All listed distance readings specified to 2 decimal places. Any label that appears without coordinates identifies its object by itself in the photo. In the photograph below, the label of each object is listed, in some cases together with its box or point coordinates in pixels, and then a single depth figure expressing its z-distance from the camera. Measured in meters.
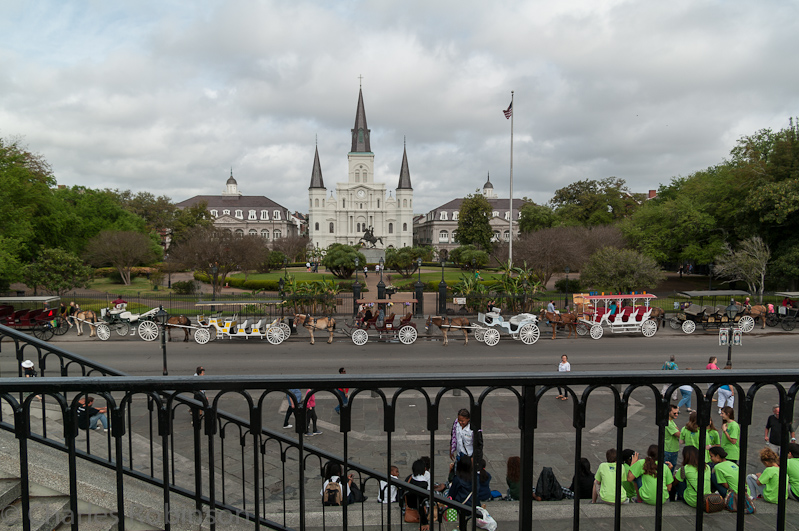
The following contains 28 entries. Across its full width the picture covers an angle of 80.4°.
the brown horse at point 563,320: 20.28
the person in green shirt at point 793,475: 5.24
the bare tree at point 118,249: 42.19
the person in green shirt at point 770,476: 5.08
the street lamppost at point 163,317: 14.19
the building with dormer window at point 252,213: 104.31
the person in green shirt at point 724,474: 5.31
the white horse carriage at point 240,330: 19.36
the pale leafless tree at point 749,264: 29.30
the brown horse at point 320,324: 19.39
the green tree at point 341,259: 43.75
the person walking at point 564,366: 11.89
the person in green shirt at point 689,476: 4.82
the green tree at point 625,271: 27.08
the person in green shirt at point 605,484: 5.59
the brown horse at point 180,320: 19.34
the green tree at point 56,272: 26.28
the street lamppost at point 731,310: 18.25
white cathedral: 104.94
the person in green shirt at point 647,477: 5.33
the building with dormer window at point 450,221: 106.62
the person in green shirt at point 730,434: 6.32
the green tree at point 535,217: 66.28
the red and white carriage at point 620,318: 20.52
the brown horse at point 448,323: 19.05
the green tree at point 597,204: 59.48
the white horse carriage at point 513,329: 19.45
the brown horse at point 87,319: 20.44
